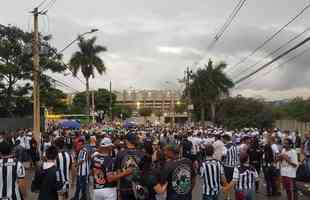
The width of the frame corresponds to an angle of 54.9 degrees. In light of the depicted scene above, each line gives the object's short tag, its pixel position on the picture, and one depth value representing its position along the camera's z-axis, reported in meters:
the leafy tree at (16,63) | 23.45
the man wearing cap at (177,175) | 3.79
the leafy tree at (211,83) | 35.80
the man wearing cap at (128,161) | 4.43
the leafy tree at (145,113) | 92.09
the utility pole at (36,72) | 13.78
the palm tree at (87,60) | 33.49
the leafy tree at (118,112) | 76.55
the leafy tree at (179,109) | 70.21
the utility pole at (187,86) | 35.87
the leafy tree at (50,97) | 24.34
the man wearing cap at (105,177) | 4.31
